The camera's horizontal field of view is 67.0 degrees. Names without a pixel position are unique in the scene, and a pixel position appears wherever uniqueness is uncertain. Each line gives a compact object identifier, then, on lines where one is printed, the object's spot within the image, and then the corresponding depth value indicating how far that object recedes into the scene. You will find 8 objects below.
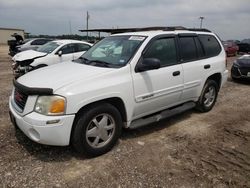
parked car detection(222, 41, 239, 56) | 15.83
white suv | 2.39
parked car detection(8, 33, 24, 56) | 12.58
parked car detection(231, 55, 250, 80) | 6.77
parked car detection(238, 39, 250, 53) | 18.43
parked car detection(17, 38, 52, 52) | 11.92
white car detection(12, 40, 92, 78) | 6.68
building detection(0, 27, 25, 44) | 41.06
